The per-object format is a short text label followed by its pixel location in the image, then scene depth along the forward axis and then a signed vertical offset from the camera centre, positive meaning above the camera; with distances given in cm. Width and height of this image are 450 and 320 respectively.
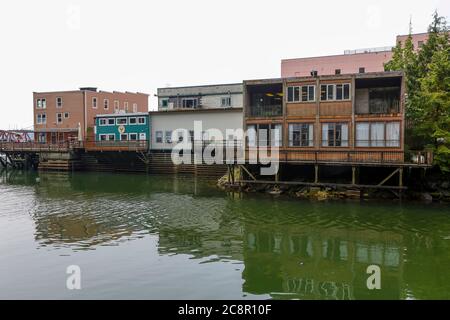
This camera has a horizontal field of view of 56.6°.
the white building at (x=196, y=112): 5169 +393
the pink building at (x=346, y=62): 7038 +1422
